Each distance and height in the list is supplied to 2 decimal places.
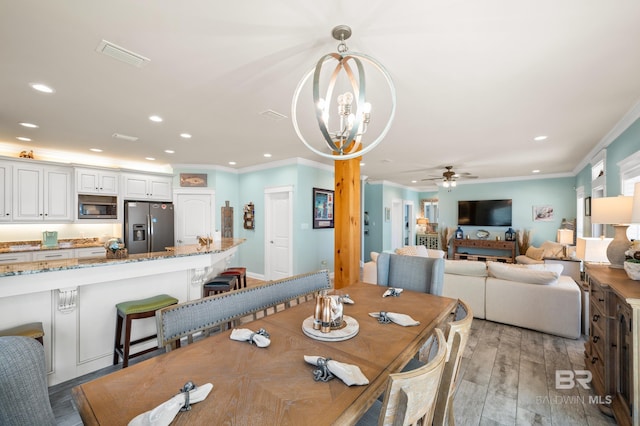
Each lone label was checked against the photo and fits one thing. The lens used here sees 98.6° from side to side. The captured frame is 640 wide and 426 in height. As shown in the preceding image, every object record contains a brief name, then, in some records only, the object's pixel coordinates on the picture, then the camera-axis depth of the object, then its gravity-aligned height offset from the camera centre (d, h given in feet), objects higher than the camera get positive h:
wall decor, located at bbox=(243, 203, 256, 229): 19.51 -0.31
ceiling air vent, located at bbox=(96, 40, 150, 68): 5.91 +3.57
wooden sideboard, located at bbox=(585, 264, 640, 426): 4.93 -2.72
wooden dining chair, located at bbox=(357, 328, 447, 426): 2.32 -1.58
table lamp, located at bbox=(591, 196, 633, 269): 7.18 -0.18
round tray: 4.24 -1.91
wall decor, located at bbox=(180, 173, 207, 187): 18.99 +2.32
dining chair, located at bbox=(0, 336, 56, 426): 2.57 -1.70
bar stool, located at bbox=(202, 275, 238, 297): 10.05 -2.69
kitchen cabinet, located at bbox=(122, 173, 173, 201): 17.12 +1.66
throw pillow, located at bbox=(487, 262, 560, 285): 10.51 -2.40
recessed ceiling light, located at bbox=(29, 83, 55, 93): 7.60 +3.52
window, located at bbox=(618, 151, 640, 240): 9.47 +1.38
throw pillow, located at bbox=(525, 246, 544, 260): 19.91 -2.94
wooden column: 11.70 -0.43
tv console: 23.95 -3.19
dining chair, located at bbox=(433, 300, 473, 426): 3.26 -1.77
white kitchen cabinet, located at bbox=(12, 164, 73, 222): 13.73 +0.97
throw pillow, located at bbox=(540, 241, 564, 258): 18.56 -2.45
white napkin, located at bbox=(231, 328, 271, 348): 4.02 -1.89
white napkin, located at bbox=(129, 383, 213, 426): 2.43 -1.84
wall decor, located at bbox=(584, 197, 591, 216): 16.78 +0.43
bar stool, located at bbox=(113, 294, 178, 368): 7.16 -2.70
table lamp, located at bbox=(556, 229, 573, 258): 19.25 -1.63
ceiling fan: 20.12 +2.79
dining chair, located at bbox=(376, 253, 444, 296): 7.52 -1.72
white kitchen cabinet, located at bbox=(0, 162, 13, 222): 13.23 +0.97
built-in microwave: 15.62 +0.31
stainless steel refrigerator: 16.76 -0.86
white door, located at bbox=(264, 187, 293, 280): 17.54 -1.30
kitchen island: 6.38 -2.27
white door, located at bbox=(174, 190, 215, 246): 18.98 -0.11
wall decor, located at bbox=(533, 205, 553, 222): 22.97 +0.06
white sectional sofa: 10.14 -3.22
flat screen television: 24.90 +0.05
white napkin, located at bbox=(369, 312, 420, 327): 4.90 -1.93
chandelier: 4.56 +1.97
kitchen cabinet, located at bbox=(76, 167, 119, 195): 15.43 +1.79
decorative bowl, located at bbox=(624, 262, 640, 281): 6.11 -1.26
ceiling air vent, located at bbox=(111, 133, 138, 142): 12.25 +3.44
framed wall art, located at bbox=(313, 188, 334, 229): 18.26 +0.34
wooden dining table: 2.65 -1.95
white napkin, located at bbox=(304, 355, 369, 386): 3.10 -1.87
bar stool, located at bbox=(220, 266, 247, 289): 11.68 -2.57
